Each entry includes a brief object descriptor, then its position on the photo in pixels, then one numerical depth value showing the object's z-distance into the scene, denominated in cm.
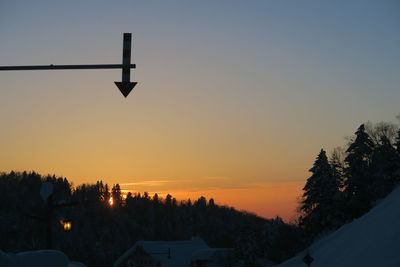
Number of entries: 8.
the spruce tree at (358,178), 5672
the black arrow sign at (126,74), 1219
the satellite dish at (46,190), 2481
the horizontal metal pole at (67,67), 1220
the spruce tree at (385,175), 5797
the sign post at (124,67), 1220
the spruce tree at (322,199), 5616
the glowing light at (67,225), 2541
